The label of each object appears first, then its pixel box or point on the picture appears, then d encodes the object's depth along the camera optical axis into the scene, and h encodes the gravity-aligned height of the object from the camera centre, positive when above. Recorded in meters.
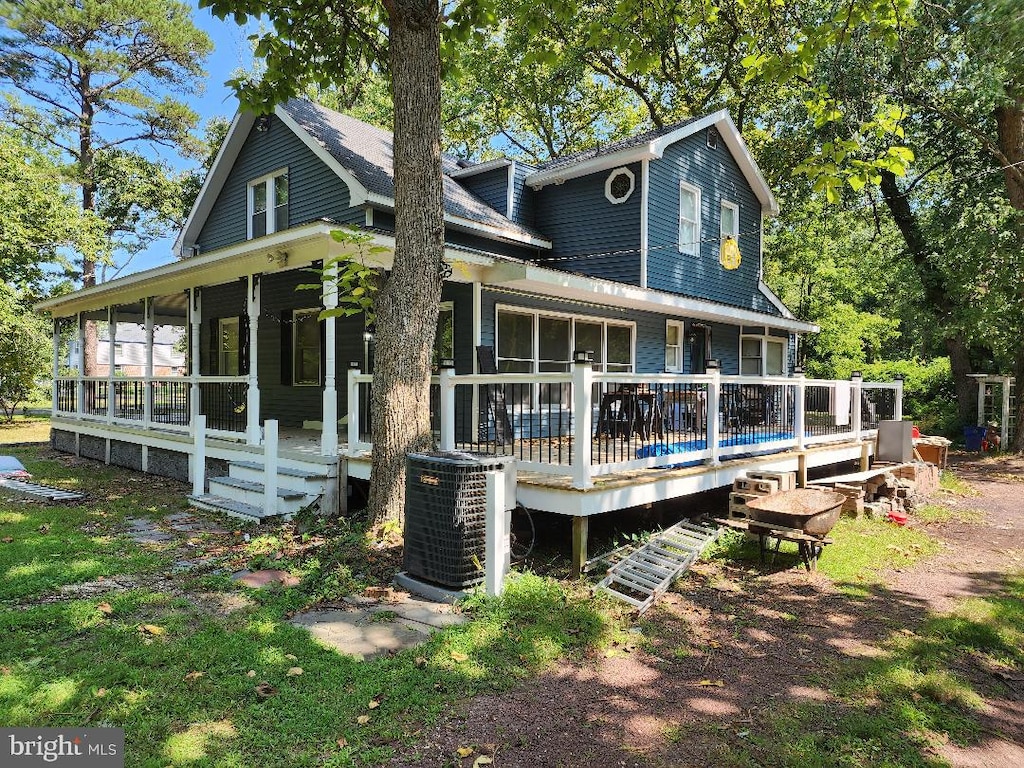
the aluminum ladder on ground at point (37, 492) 8.61 -1.71
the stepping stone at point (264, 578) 5.39 -1.83
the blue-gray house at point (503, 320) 7.69 +1.17
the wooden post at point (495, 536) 4.98 -1.32
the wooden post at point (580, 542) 5.75 -1.59
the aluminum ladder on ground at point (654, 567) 5.48 -1.86
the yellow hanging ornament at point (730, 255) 15.09 +3.02
